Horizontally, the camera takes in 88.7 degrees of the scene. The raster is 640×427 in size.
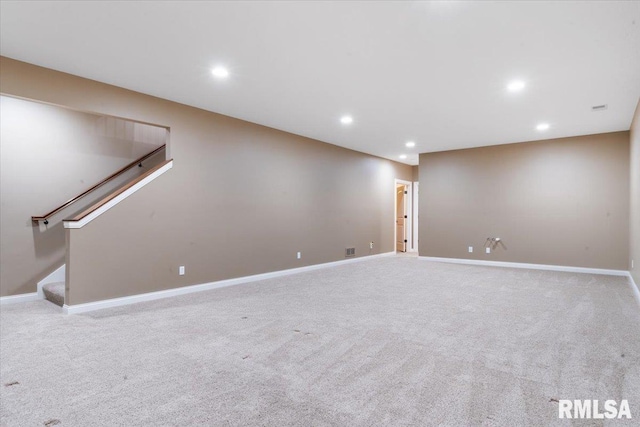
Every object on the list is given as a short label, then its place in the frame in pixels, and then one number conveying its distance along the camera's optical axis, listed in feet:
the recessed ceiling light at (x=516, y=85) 12.19
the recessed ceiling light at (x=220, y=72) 11.27
